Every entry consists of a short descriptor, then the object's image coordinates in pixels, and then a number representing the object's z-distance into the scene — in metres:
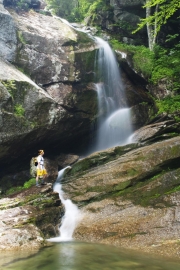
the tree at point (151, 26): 14.79
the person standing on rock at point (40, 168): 12.27
